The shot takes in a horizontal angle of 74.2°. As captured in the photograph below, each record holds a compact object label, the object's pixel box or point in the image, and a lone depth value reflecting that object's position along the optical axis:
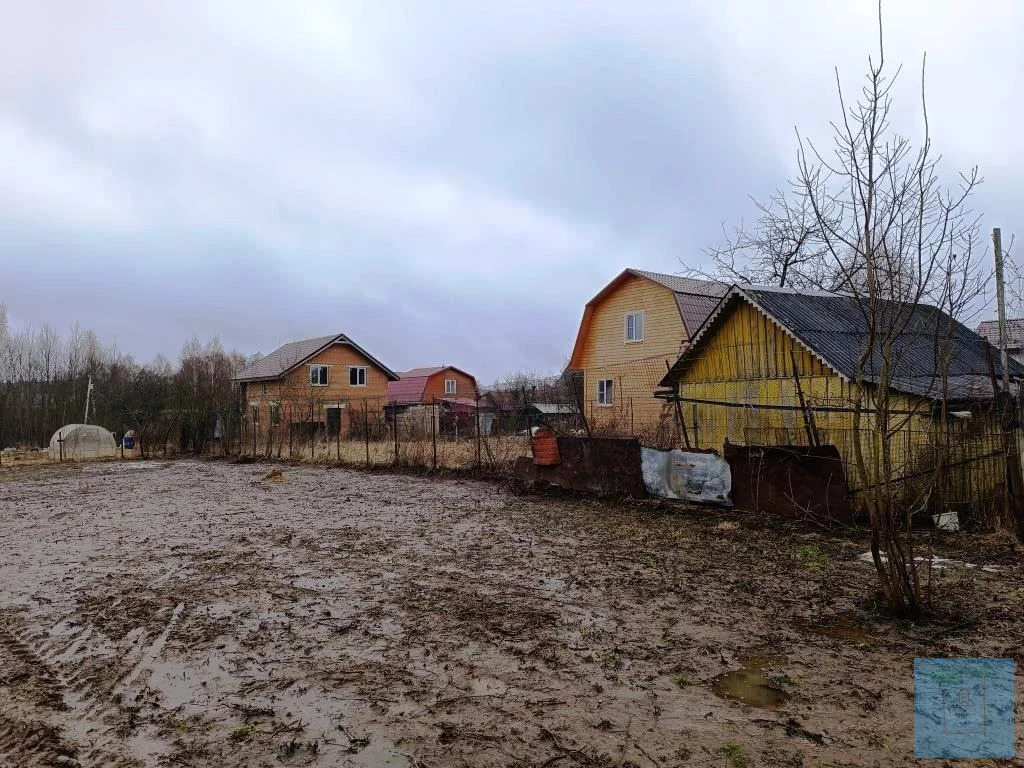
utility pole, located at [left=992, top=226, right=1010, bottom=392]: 8.35
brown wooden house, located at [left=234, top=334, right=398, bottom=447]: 38.59
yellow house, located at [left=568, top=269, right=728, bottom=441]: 24.11
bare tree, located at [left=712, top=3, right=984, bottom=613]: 4.91
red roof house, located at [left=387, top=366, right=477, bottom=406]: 52.67
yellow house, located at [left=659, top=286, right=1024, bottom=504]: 9.23
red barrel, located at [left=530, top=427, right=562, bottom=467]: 13.91
